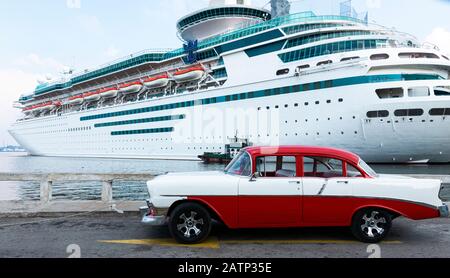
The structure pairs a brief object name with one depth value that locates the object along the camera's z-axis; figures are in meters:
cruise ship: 29.81
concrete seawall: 8.26
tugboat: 39.03
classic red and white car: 5.63
